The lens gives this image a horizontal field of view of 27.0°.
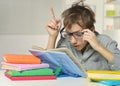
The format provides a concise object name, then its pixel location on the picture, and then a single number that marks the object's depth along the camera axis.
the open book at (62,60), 1.14
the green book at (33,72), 1.16
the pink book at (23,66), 1.15
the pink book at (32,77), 1.15
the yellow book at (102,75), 1.09
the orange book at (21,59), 1.19
